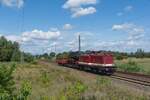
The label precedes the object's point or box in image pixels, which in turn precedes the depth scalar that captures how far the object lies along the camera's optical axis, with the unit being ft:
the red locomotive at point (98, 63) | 62.00
